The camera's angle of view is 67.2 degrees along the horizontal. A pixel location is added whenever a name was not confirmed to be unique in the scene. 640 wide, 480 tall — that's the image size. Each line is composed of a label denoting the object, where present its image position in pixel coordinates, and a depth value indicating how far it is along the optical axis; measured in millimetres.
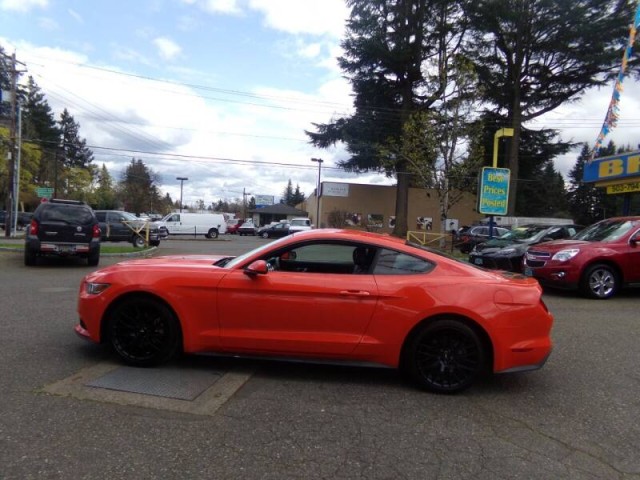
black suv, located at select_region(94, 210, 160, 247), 22000
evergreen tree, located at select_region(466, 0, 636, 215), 32188
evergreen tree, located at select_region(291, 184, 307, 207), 112231
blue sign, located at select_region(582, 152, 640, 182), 16516
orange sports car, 4203
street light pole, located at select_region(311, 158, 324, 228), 46347
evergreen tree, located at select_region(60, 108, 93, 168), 84188
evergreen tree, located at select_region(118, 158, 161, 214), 84875
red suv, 9289
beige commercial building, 45844
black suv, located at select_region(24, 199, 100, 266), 11992
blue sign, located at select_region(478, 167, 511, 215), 18484
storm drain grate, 4020
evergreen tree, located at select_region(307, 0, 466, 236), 35219
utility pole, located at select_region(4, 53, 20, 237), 24858
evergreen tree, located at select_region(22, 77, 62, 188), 60844
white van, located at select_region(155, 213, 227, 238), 37062
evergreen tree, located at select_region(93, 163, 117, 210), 78488
